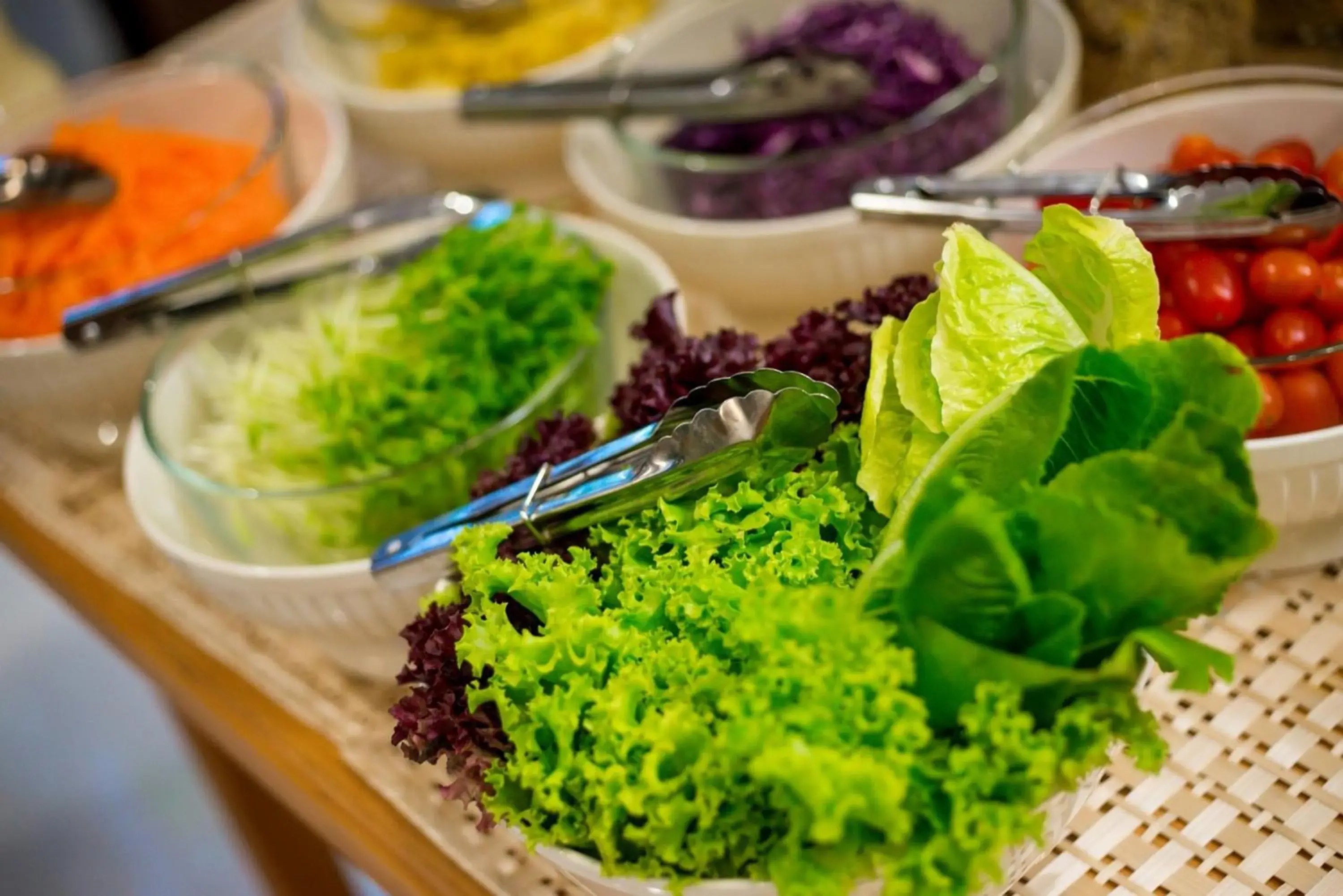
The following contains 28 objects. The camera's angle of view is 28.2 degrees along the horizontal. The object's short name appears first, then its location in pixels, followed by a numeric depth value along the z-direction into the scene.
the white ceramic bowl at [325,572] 1.16
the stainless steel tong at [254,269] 1.30
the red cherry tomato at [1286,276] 1.10
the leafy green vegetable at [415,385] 1.19
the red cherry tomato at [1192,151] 1.16
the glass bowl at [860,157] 1.26
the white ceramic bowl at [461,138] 1.39
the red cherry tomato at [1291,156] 1.15
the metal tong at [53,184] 1.40
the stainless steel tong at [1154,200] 1.10
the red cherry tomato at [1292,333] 1.10
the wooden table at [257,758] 1.15
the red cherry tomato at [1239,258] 1.11
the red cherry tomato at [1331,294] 1.10
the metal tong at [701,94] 1.30
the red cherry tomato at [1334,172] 1.12
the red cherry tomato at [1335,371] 1.07
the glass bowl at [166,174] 1.36
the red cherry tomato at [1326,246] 1.11
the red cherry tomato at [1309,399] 1.07
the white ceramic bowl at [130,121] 1.34
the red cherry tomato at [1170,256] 1.12
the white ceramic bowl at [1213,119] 1.17
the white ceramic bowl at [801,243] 1.23
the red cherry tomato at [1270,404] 1.07
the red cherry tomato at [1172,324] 1.11
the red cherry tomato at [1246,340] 1.11
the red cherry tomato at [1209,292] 1.11
